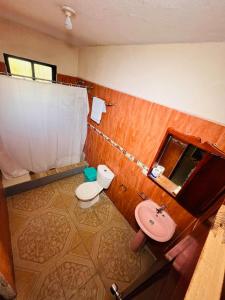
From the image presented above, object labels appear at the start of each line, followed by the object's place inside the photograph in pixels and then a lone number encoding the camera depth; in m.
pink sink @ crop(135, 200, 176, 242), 1.48
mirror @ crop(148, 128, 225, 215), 1.20
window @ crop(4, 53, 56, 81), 2.27
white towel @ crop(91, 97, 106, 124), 2.27
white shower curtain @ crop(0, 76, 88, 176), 1.83
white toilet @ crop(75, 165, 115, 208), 2.16
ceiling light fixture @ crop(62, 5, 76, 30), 1.05
